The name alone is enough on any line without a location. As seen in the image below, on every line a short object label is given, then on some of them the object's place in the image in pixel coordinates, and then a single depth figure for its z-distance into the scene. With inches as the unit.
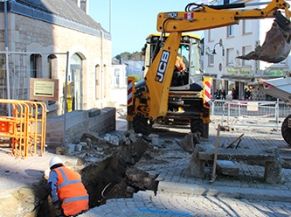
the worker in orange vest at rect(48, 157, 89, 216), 269.1
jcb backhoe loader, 393.4
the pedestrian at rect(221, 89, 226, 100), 1606.3
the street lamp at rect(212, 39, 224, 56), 1738.4
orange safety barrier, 363.6
